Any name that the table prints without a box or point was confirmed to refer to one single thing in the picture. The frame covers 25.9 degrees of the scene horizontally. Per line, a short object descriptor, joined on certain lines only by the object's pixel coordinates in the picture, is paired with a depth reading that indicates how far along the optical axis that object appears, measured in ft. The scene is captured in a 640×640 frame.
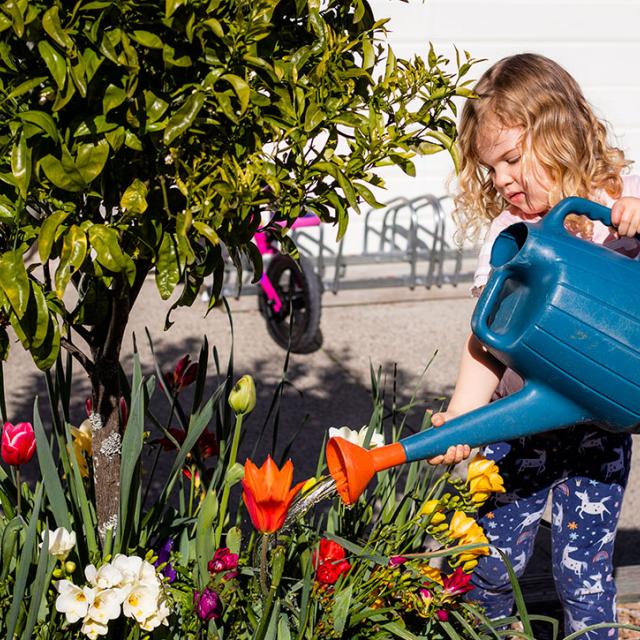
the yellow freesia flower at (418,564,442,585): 4.99
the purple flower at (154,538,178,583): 5.08
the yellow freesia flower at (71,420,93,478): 5.36
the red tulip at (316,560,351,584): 4.79
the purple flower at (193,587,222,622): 4.50
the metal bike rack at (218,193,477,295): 18.13
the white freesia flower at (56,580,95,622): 4.49
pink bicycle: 10.78
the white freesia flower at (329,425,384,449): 5.31
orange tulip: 4.27
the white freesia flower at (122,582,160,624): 4.55
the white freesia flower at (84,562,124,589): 4.53
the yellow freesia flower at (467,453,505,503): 4.87
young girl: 5.31
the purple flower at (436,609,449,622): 4.89
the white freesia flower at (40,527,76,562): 4.61
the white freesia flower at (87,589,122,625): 4.52
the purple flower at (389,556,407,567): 4.84
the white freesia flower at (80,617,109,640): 4.54
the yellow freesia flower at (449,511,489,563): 4.97
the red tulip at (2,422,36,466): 4.98
